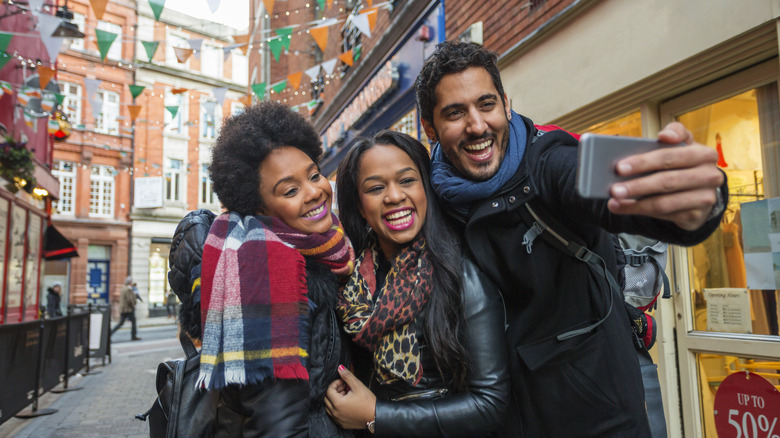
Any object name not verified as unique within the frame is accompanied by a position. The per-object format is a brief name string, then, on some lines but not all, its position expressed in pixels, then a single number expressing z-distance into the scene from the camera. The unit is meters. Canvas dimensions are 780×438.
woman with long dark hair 1.76
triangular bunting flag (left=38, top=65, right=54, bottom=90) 7.93
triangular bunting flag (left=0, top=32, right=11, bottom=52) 6.23
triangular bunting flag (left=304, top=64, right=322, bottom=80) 9.34
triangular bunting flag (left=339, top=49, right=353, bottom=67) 8.57
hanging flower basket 8.92
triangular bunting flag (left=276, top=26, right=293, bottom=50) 6.98
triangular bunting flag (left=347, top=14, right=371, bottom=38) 7.32
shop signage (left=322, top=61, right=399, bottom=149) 8.43
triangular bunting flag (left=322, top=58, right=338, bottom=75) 8.74
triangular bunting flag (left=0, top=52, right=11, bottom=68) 6.62
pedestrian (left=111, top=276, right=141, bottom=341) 15.30
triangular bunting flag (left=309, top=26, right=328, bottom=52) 7.07
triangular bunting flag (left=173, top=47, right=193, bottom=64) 7.49
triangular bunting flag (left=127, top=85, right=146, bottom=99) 8.39
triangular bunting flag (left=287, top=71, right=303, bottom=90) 8.83
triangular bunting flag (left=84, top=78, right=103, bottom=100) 8.72
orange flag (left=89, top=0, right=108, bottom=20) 5.29
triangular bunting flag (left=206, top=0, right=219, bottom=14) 6.01
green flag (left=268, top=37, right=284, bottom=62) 7.16
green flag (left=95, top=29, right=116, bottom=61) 6.41
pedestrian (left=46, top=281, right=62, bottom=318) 14.06
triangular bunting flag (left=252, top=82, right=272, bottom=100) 8.44
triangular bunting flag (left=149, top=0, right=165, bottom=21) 5.65
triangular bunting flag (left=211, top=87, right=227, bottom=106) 8.85
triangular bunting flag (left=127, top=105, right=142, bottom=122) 9.72
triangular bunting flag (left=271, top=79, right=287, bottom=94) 9.62
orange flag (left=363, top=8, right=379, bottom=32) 7.30
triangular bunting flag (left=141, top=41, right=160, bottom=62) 7.46
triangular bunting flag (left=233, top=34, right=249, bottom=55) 8.16
